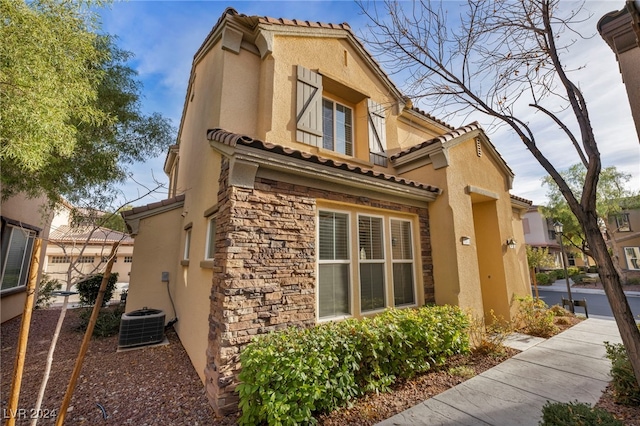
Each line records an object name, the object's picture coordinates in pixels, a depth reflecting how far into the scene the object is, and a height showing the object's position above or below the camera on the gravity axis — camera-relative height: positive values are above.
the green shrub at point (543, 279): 24.92 -1.82
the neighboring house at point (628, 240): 27.44 +1.92
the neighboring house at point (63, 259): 14.75 +0.15
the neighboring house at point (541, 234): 33.47 +3.18
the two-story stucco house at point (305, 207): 4.51 +1.23
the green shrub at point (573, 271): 26.57 -1.21
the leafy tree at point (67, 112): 4.23 +3.15
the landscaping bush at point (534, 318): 7.62 -1.70
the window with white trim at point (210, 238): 5.62 +0.46
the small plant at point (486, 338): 6.25 -1.93
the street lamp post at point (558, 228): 13.36 +1.55
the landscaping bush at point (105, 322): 8.22 -1.98
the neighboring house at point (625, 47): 2.87 +2.38
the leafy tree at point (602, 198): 22.16 +5.29
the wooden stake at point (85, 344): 3.13 -1.02
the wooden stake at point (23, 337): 2.72 -0.80
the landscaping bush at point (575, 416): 2.76 -1.66
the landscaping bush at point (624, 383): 3.91 -1.83
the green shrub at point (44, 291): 11.83 -1.36
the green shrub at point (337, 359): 3.57 -1.57
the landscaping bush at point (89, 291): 10.62 -1.20
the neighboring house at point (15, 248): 8.71 +0.42
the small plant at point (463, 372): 5.23 -2.20
